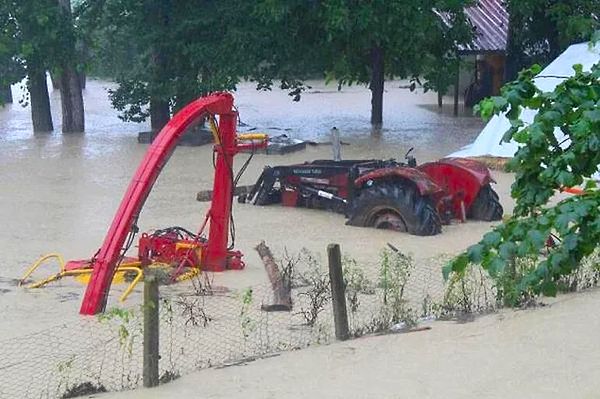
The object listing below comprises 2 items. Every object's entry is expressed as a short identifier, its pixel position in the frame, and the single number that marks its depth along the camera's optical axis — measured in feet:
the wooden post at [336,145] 66.24
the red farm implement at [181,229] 40.75
